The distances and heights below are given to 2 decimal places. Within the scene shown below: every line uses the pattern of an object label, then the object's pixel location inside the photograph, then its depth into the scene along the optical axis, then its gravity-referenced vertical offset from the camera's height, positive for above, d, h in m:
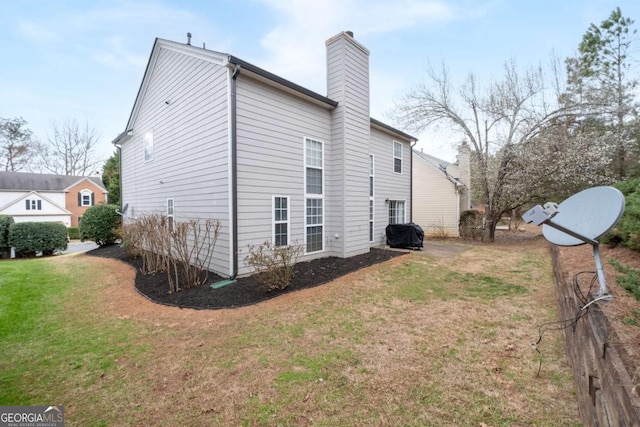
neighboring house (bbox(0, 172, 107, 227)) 26.08 +1.69
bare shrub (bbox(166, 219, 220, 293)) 6.05 -1.07
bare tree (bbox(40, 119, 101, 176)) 27.59 +6.89
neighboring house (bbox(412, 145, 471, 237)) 15.59 +1.01
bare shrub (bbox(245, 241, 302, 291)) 5.63 -1.25
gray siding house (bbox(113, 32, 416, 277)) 6.35 +1.76
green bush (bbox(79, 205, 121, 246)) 12.08 -0.61
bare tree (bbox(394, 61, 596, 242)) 11.78 +4.32
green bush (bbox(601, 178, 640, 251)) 4.25 -0.33
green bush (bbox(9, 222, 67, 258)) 10.82 -1.09
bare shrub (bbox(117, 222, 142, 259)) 8.24 -0.94
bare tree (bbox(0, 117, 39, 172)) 26.28 +6.96
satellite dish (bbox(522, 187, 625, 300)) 2.17 -0.06
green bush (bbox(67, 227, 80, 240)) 22.86 -1.94
